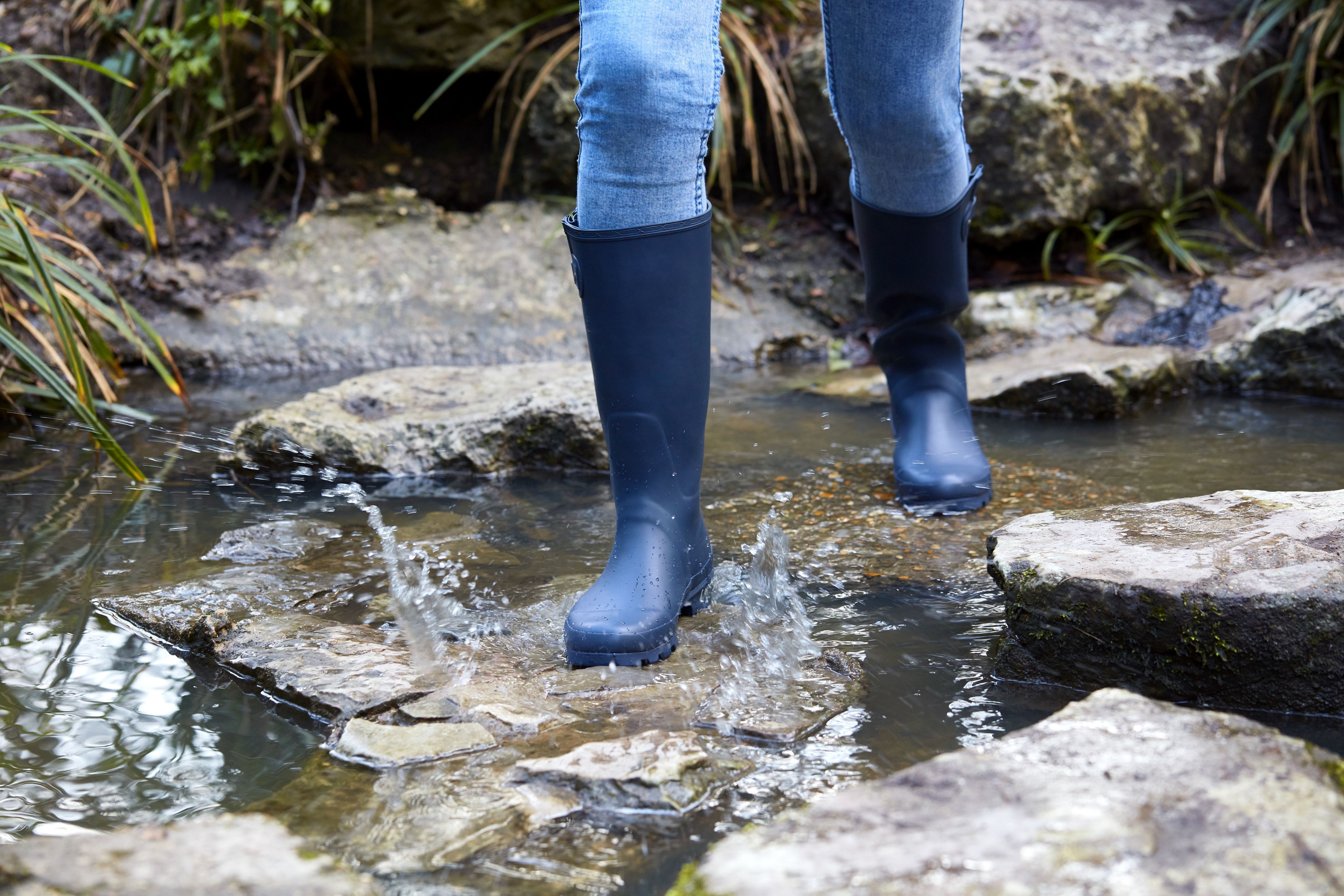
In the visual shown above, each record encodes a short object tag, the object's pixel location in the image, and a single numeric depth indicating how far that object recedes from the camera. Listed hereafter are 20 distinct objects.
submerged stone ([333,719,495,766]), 2.62
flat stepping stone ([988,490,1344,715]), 2.64
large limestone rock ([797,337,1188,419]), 3.68
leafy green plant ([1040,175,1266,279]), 4.83
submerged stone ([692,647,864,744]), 2.64
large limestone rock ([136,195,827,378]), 4.54
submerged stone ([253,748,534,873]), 2.51
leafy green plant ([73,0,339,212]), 5.07
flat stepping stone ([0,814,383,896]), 2.40
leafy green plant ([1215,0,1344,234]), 4.94
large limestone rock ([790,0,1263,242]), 4.70
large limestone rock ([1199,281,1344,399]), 3.73
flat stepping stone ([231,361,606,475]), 3.42
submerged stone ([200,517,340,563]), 3.07
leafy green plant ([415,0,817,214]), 5.13
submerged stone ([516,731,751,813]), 2.56
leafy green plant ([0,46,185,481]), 3.34
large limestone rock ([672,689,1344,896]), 2.35
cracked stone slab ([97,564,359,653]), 2.84
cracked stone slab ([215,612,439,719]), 2.70
